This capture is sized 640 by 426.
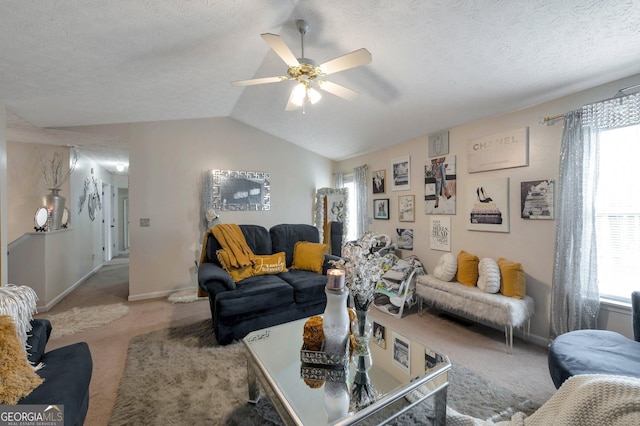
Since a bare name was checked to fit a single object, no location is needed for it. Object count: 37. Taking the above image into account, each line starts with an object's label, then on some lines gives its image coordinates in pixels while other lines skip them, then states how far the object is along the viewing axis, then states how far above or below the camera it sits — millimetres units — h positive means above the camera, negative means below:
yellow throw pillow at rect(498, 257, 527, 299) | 2449 -685
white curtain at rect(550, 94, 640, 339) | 2154 -84
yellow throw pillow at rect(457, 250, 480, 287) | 2805 -652
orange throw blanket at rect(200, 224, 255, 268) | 2846 -371
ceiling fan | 1748 +1066
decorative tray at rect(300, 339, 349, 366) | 1445 -828
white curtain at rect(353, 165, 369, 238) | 4664 +230
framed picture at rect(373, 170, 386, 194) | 4332 +501
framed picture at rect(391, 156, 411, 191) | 3863 +568
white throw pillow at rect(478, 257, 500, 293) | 2545 -662
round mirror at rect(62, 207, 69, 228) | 3846 -58
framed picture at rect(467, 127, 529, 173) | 2609 +636
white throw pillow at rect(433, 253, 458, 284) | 2959 -661
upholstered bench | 2295 -908
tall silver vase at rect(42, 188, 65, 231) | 3523 +94
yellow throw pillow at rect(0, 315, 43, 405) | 1048 -670
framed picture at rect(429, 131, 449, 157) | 3335 +870
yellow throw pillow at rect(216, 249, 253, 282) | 2787 -620
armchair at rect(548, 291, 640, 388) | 1366 -832
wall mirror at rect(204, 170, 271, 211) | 4301 +372
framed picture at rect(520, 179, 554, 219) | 2424 +99
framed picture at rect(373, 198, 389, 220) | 4266 +43
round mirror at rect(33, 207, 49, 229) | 3395 -48
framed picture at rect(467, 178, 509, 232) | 2734 +53
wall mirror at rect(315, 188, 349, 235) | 5086 +100
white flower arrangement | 1527 -362
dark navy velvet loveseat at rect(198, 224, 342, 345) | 2398 -808
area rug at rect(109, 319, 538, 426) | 1569 -1232
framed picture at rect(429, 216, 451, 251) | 3316 -302
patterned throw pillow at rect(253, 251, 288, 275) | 2965 -614
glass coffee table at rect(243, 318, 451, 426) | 1167 -895
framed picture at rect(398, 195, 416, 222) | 3812 +38
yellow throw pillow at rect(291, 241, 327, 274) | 3154 -562
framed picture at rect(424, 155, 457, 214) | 3270 +326
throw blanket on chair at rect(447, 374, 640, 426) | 767 -618
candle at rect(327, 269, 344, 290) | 1379 -372
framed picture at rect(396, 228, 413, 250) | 3852 -427
